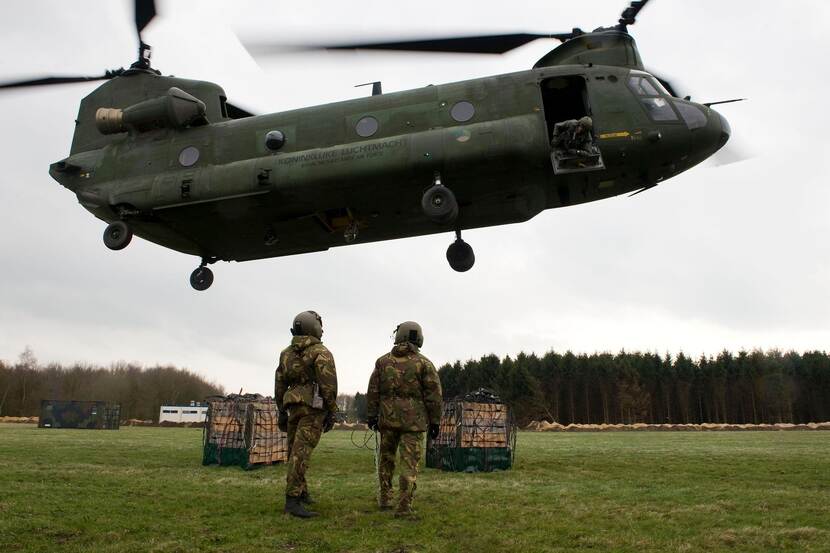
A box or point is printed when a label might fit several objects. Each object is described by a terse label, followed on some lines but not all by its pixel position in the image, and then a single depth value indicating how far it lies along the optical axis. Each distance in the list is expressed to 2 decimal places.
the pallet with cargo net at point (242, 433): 12.00
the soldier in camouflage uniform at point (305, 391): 7.16
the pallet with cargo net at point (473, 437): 11.80
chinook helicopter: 11.04
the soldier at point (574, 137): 10.81
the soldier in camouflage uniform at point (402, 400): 7.33
